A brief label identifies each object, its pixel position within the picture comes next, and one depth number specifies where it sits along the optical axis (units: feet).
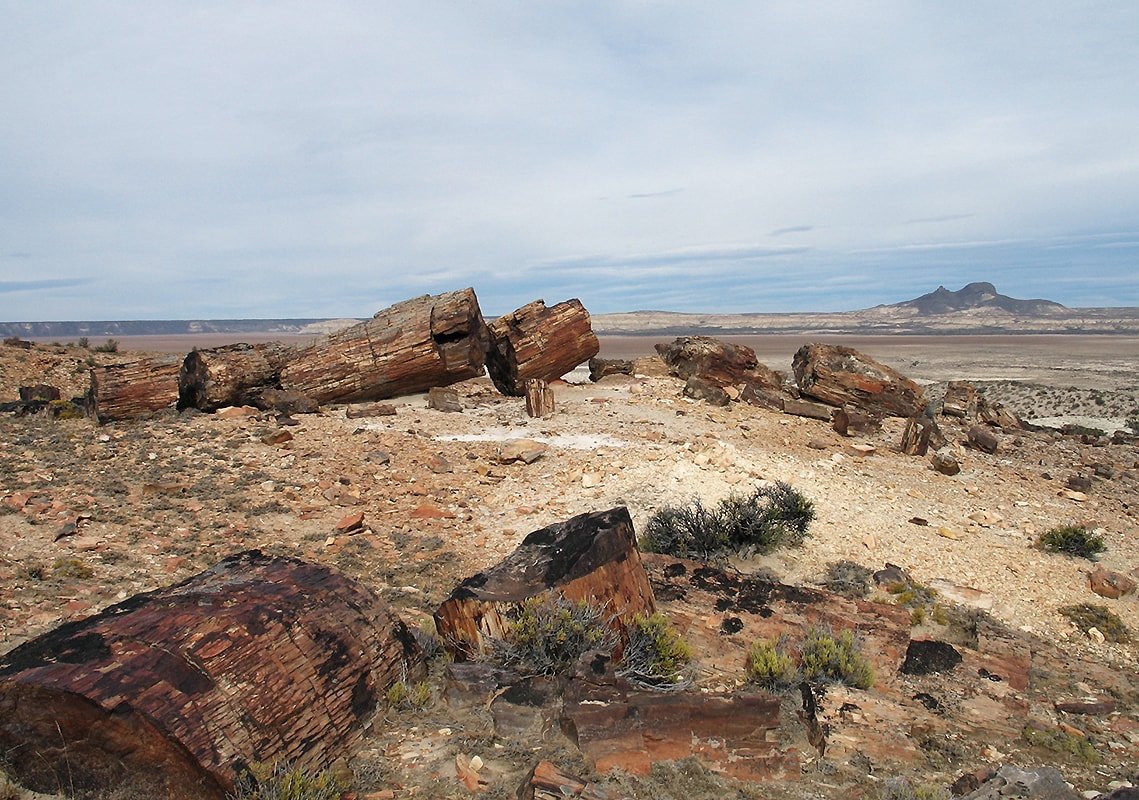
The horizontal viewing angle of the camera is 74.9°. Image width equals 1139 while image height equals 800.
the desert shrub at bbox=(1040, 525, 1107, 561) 28.63
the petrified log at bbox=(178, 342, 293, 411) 42.22
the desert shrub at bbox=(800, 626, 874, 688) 17.60
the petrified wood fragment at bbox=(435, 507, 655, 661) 16.93
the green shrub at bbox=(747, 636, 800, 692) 16.98
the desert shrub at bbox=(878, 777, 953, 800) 12.67
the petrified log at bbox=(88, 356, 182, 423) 40.40
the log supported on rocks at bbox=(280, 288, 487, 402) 45.80
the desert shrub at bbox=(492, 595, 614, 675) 16.12
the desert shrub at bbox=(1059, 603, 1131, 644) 23.07
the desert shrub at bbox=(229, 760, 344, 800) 11.54
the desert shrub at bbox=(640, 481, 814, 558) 27.02
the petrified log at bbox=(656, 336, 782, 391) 54.03
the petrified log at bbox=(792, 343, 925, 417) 50.55
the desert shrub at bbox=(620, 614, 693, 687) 16.29
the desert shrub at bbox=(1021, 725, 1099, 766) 15.48
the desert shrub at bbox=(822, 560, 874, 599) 25.02
